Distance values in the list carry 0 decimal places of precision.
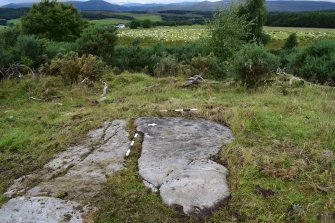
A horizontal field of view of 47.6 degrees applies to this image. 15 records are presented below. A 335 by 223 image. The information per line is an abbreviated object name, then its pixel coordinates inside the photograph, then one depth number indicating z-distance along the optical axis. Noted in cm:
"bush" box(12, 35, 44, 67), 1351
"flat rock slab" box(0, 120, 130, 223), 408
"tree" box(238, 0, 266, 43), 3162
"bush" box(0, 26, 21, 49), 2041
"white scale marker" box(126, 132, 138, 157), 541
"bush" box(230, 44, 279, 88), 905
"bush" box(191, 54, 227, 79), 1207
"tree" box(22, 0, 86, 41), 3095
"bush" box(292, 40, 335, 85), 1126
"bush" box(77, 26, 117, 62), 1570
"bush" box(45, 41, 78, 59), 1466
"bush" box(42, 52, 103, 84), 1034
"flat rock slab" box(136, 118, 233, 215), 426
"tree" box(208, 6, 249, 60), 2173
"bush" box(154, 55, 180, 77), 1255
